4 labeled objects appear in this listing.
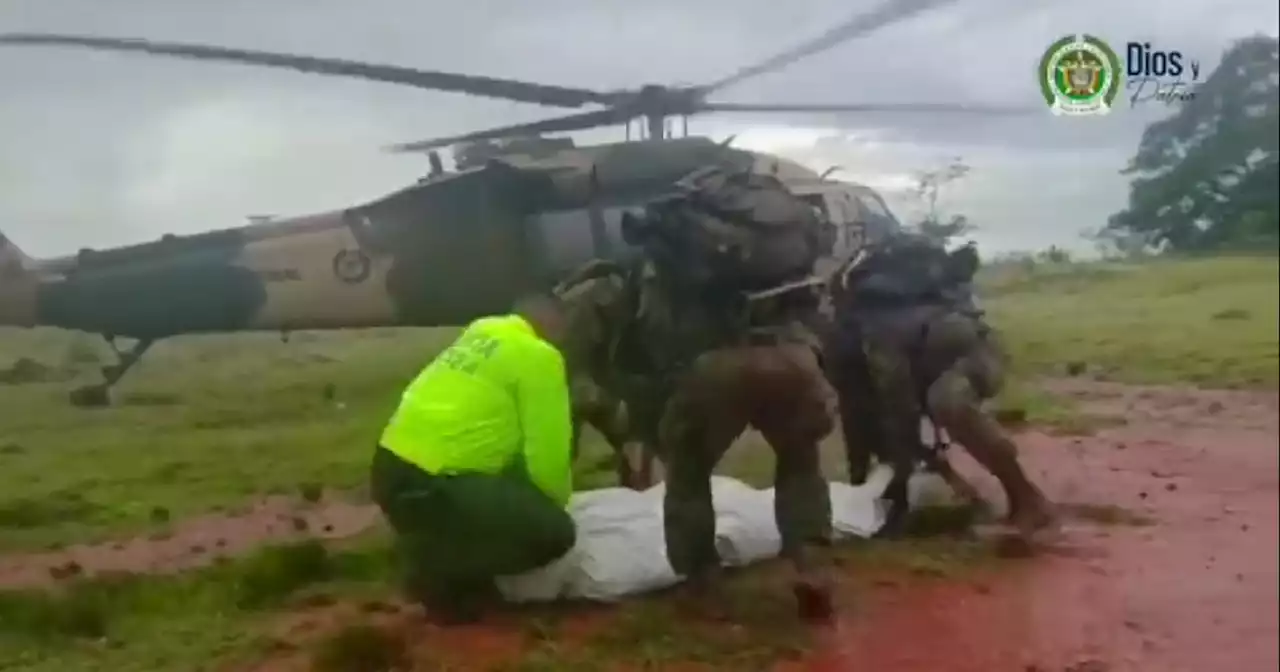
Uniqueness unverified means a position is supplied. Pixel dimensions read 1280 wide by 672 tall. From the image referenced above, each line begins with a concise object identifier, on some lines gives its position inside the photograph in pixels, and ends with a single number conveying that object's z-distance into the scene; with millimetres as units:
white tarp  2896
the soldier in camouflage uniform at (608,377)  2859
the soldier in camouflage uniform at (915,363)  2977
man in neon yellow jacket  2807
